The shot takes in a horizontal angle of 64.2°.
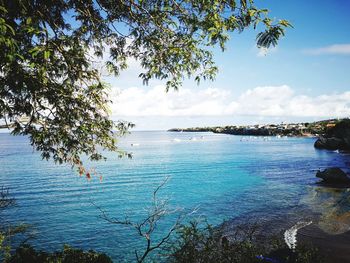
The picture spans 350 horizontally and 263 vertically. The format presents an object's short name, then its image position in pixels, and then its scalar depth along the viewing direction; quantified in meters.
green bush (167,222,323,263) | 10.05
